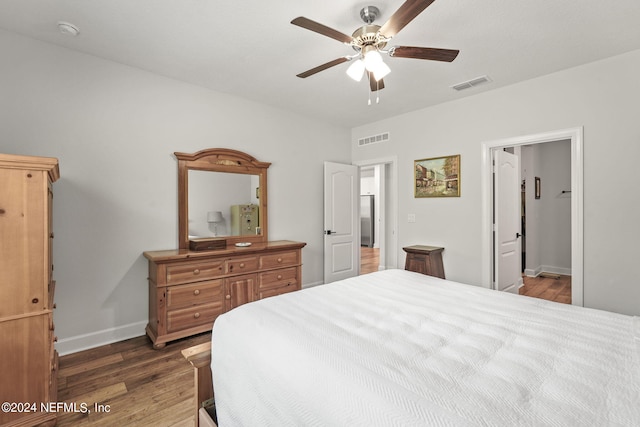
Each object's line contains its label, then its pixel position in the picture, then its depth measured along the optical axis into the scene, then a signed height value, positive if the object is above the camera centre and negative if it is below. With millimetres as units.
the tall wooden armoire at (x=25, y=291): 1682 -448
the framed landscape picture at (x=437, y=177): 3873 +474
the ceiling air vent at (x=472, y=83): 3196 +1437
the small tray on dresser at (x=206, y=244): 3150 -337
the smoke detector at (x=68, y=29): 2251 +1444
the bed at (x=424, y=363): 883 -579
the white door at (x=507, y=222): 3678 -143
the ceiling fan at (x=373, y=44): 1690 +1079
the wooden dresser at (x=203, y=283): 2766 -738
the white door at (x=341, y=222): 4625 -158
